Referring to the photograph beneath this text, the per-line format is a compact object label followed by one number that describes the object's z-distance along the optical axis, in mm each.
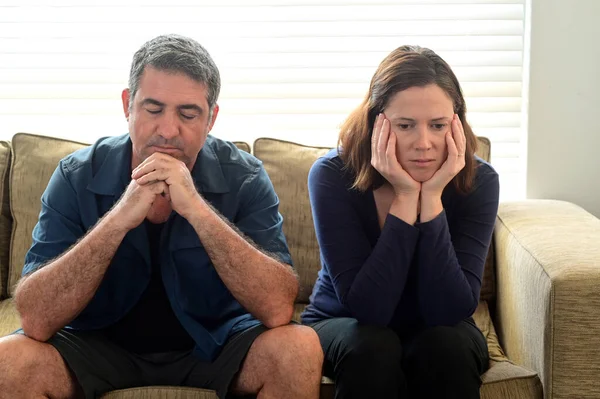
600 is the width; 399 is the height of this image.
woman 1878
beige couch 1865
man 1867
